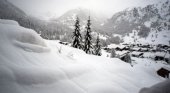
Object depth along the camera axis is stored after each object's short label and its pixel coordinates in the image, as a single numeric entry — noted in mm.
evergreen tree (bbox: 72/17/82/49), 31570
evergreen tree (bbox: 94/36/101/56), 39684
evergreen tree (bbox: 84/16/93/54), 33619
